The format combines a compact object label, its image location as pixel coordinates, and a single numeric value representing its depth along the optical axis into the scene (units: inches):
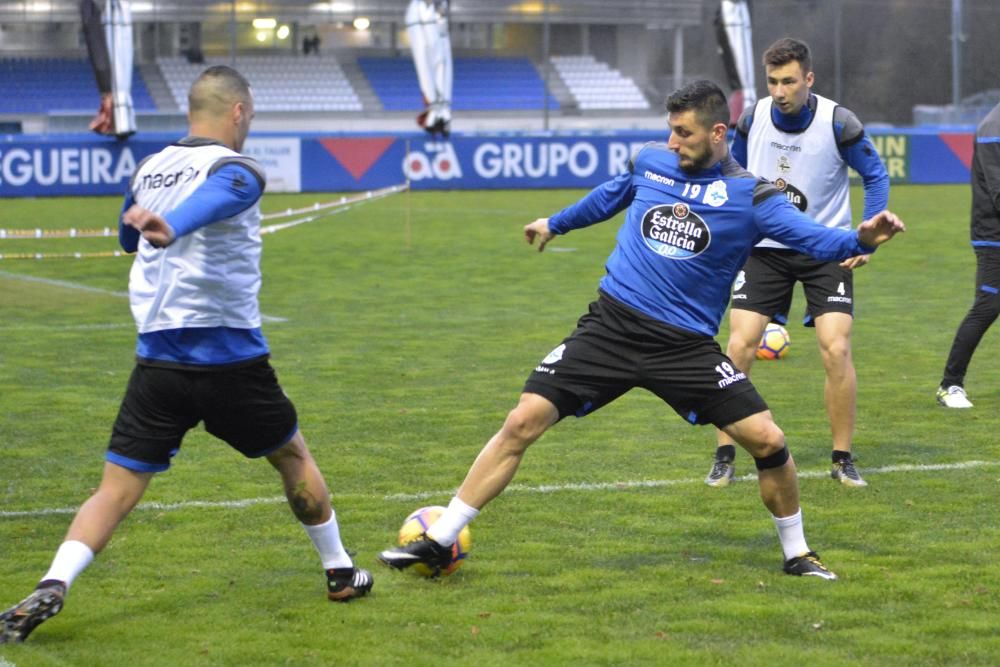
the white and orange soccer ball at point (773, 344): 485.0
